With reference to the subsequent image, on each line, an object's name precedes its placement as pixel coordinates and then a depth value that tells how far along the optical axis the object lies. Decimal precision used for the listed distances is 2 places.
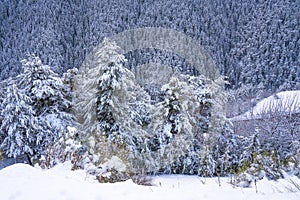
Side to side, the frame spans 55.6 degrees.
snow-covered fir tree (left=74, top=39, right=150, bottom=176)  13.12
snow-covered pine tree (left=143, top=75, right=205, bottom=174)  15.07
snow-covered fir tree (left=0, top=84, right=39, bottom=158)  14.12
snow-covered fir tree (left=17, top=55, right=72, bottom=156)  14.25
